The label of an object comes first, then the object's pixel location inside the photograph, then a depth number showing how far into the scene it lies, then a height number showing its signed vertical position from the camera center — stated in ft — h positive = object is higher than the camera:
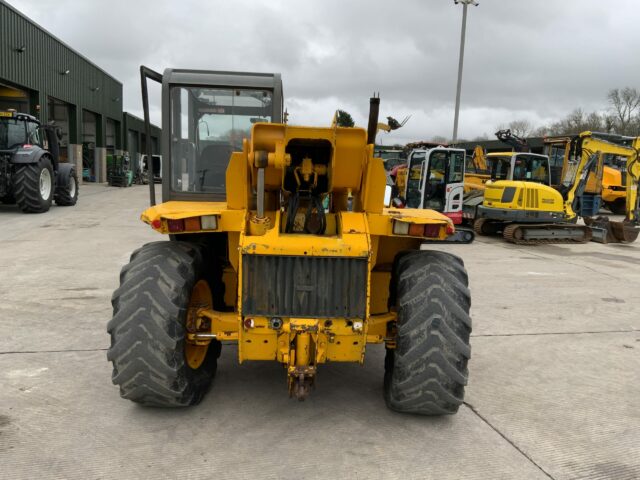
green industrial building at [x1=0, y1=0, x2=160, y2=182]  67.00 +10.61
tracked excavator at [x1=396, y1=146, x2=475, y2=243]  42.68 -0.94
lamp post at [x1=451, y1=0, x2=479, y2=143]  69.31 +15.25
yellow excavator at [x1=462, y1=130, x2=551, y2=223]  47.11 +0.35
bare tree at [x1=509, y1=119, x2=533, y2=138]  202.76 +19.45
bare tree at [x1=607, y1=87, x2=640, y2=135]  165.89 +24.39
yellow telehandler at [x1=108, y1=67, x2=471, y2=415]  10.03 -2.43
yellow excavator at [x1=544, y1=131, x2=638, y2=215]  43.55 +1.95
